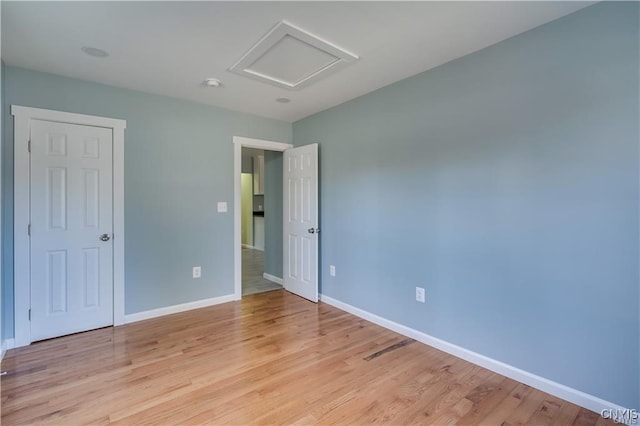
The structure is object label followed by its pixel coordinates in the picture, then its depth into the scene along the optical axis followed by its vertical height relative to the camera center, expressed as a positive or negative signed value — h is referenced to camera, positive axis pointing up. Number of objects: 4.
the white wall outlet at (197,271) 3.56 -0.68
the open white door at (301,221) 3.83 -0.10
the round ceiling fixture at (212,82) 2.88 +1.27
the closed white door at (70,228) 2.71 -0.13
